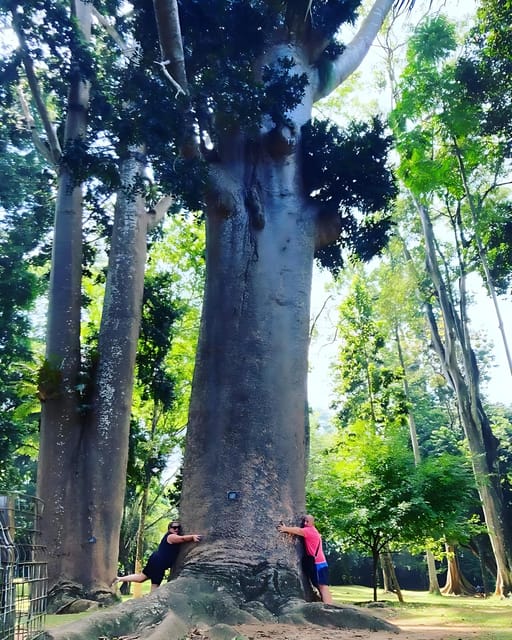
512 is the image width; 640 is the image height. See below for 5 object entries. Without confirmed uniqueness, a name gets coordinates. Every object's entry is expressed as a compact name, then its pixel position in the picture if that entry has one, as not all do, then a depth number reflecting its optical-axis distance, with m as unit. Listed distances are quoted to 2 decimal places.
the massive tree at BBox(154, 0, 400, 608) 5.32
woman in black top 5.34
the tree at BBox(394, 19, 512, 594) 13.00
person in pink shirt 5.39
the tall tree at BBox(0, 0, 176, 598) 7.73
